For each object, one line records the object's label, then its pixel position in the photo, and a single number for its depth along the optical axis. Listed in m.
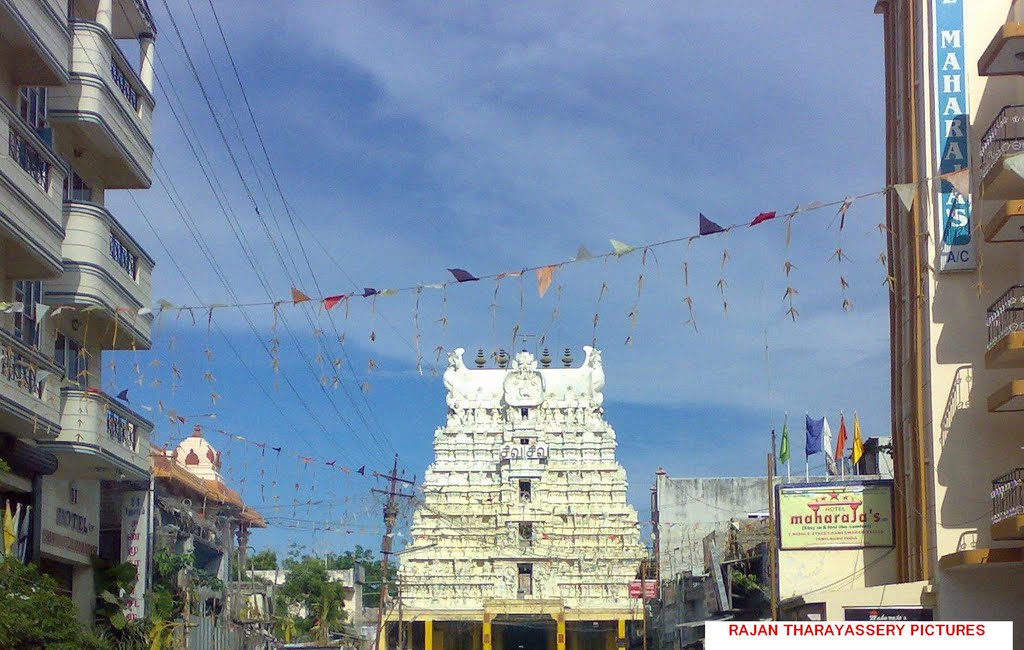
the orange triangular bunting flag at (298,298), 17.78
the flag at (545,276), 17.02
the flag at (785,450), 41.47
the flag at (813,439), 42.12
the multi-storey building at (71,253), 20.16
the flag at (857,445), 36.94
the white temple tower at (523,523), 72.94
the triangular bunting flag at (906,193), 17.97
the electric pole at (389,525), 50.69
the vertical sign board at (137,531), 29.86
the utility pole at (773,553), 31.81
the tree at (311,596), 70.88
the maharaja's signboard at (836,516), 30.06
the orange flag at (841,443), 38.56
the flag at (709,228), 16.34
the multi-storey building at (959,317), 24.47
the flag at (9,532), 19.62
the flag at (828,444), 42.12
